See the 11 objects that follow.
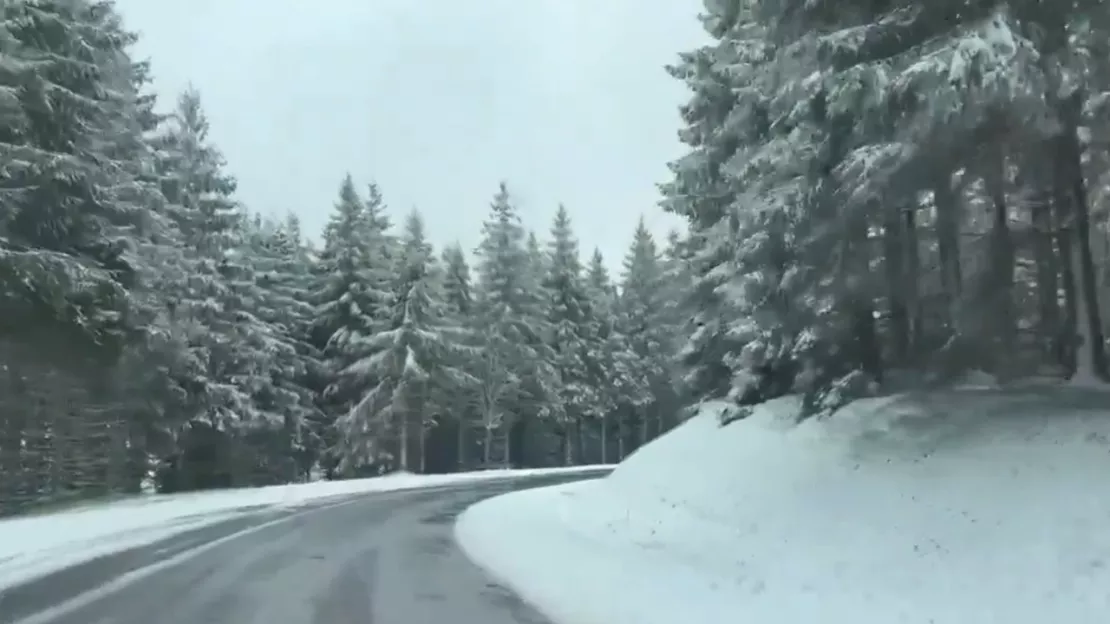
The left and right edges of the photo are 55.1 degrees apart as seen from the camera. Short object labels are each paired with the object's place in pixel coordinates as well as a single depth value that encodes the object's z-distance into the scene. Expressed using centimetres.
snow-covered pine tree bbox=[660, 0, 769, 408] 2464
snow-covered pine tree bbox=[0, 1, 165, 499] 2283
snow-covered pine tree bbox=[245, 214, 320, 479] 4428
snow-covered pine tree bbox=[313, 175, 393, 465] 5100
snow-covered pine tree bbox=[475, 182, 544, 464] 5747
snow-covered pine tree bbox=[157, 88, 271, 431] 3675
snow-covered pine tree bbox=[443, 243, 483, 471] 5684
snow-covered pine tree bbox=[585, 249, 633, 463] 6308
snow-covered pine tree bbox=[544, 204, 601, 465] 5962
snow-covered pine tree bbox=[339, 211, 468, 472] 4981
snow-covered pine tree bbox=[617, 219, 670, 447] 6775
